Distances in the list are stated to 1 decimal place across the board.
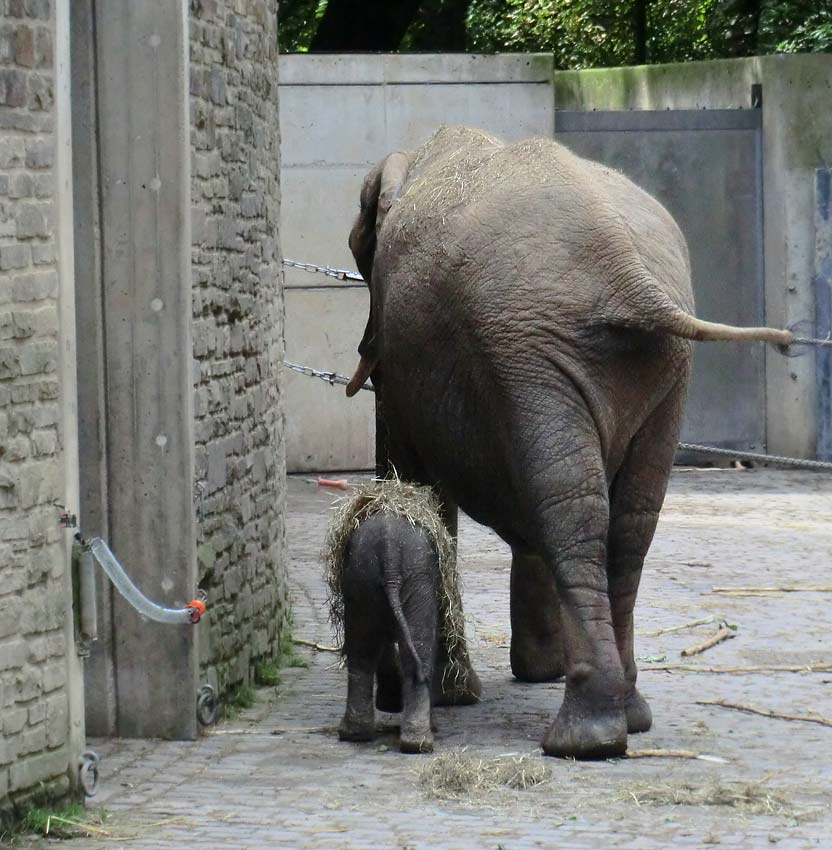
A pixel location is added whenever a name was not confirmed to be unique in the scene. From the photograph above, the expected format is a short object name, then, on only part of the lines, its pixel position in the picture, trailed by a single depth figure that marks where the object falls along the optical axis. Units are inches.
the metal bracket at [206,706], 577.0
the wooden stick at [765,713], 585.2
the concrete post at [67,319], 475.2
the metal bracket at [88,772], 486.3
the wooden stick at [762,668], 666.2
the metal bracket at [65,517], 478.6
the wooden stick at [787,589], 837.8
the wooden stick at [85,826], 461.1
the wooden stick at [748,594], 825.5
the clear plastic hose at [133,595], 492.1
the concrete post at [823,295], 1219.2
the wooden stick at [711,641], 699.3
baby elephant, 542.9
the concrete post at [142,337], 557.3
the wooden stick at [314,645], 719.7
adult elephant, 516.4
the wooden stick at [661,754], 532.7
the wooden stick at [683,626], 739.4
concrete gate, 1242.6
